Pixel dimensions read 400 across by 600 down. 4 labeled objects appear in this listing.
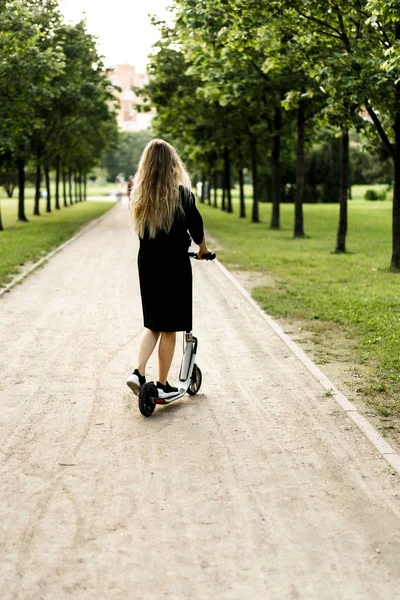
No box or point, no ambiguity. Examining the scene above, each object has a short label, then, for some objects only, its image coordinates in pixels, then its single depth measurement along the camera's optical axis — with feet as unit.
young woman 20.29
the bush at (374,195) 229.04
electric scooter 20.24
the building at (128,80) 532.81
